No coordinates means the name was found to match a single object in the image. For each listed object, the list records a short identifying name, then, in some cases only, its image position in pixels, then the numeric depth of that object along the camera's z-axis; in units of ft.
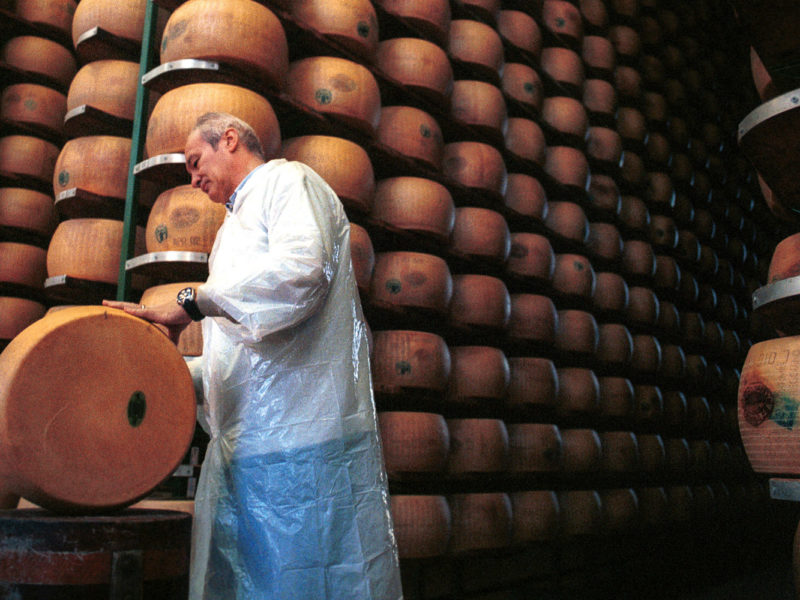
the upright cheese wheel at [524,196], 11.68
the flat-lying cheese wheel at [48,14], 9.87
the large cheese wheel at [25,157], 9.39
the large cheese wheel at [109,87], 8.37
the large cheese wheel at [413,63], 9.87
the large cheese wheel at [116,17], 8.48
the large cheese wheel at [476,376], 9.80
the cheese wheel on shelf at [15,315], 8.64
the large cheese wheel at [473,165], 10.61
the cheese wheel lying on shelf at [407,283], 9.03
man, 4.08
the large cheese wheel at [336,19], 8.74
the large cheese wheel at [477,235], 10.31
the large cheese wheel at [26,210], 9.20
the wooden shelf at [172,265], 6.85
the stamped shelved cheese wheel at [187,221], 6.97
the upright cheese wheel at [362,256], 8.14
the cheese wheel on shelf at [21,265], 9.01
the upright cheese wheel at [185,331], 6.62
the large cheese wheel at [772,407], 4.31
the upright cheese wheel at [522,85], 12.21
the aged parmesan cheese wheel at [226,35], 7.26
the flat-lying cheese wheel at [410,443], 8.43
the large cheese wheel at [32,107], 9.53
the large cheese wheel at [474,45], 11.09
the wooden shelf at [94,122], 8.32
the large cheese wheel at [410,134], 9.52
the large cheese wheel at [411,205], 9.33
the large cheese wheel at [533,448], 10.51
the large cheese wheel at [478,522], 9.18
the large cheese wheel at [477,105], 10.82
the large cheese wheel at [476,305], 10.08
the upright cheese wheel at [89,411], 3.42
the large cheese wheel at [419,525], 8.23
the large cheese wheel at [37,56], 9.72
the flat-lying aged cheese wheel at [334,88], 8.43
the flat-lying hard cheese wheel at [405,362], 8.71
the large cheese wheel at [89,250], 7.97
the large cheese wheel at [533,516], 10.19
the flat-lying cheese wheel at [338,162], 8.10
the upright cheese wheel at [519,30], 12.44
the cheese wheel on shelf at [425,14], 10.11
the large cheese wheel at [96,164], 8.11
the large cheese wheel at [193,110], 7.08
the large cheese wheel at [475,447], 9.42
